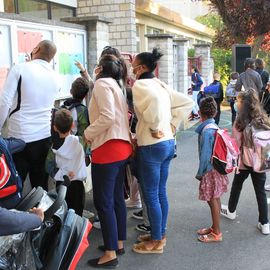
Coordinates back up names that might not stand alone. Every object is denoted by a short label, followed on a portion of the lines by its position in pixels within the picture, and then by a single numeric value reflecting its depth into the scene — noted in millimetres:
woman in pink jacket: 3570
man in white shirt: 3795
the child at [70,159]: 4102
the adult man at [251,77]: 9336
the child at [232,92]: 11570
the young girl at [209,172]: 4242
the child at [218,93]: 11078
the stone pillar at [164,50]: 10844
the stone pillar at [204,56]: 16453
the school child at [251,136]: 4492
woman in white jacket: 3748
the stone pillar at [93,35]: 6367
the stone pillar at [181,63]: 12602
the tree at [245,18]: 19406
